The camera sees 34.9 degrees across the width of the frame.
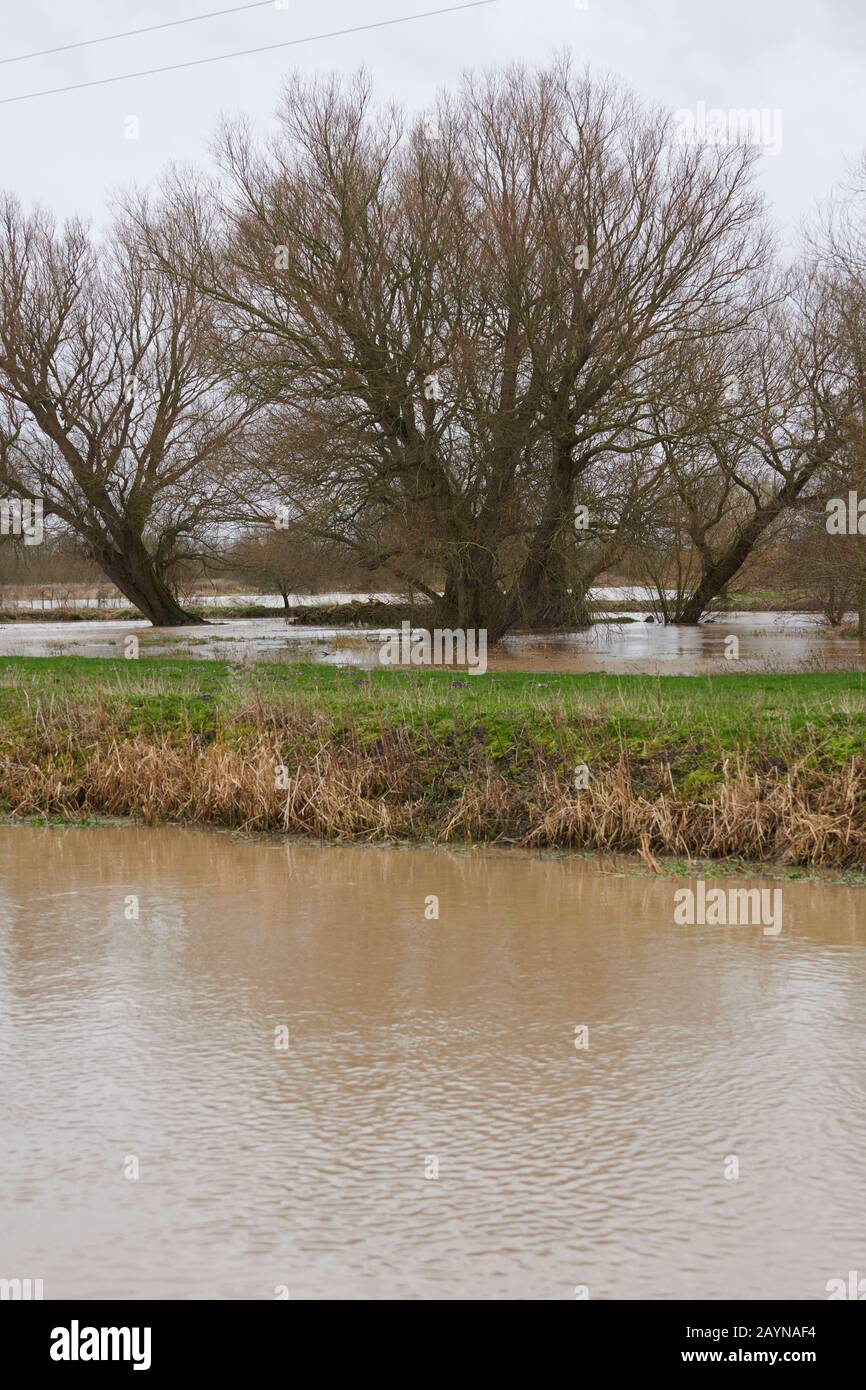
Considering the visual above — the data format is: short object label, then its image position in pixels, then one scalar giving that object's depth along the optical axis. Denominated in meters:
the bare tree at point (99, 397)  34.72
